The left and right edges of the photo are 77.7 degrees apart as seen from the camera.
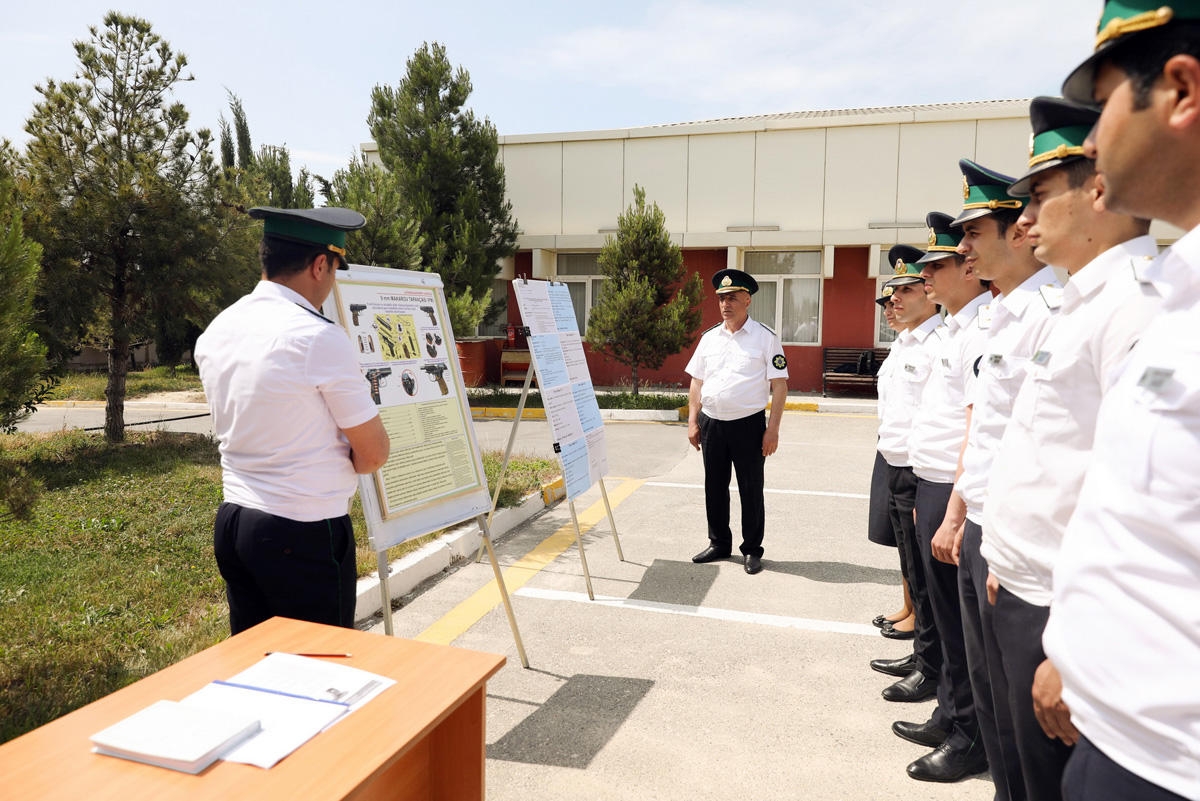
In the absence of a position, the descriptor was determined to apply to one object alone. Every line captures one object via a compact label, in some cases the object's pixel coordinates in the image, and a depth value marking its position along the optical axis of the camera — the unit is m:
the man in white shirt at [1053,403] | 1.61
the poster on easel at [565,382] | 4.72
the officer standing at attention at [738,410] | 5.46
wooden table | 1.45
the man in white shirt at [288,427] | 2.32
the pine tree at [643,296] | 13.71
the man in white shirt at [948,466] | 2.96
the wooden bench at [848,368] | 15.48
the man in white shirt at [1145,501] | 0.97
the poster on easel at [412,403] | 3.26
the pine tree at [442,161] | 14.84
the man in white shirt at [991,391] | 2.17
